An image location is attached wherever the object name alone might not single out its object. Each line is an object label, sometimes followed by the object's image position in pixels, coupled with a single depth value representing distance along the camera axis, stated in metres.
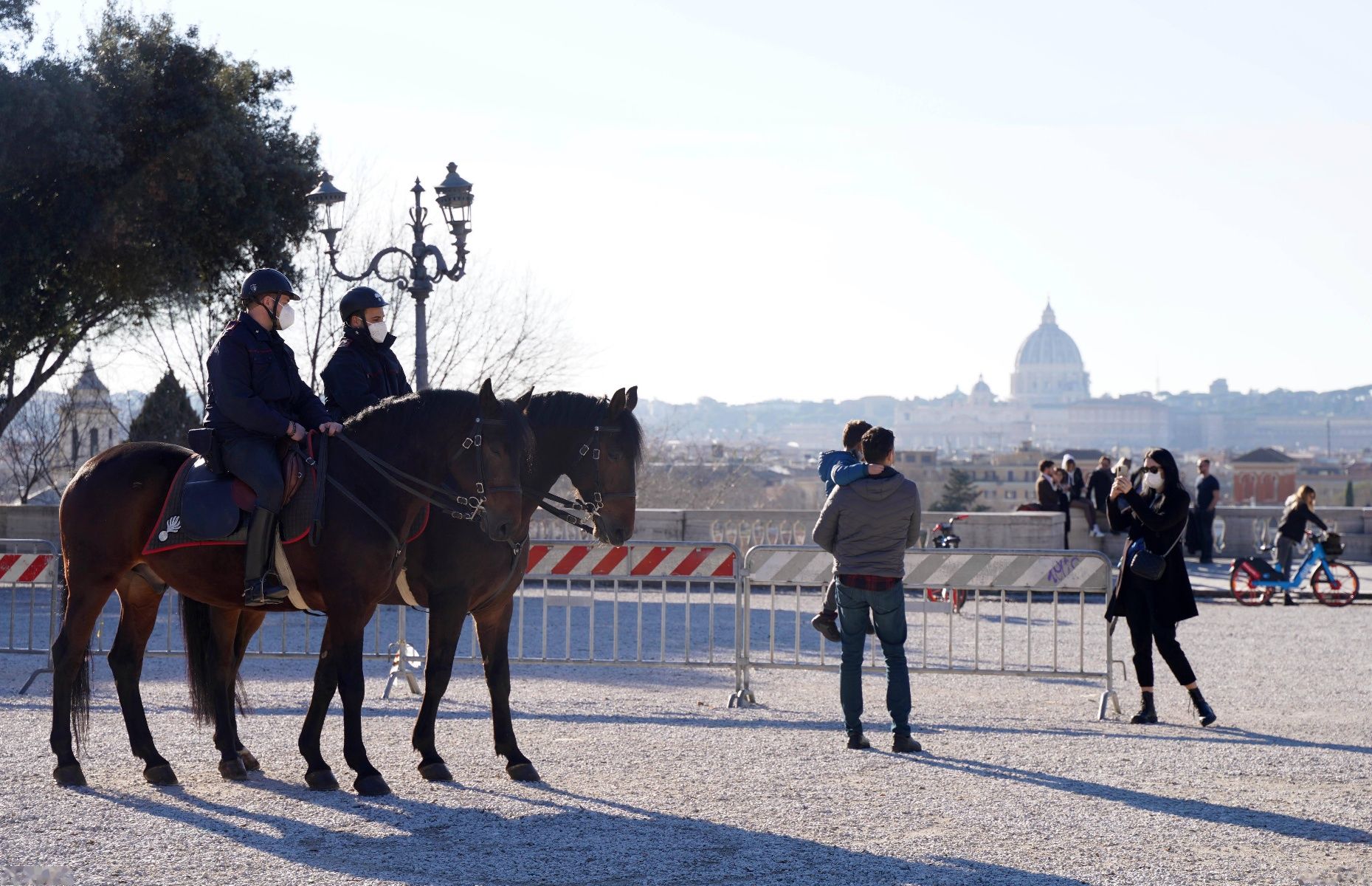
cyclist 20.36
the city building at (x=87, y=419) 34.09
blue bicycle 20.27
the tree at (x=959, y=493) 75.19
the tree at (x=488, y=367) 33.16
